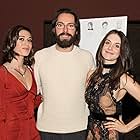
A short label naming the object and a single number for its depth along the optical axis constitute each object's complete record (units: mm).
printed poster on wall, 1824
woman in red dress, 1423
